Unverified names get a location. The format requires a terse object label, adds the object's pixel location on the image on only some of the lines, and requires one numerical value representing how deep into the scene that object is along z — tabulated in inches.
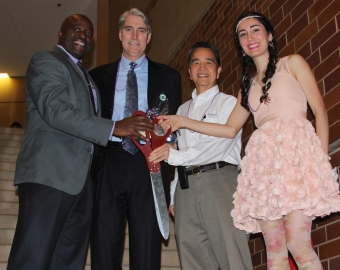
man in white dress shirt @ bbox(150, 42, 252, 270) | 106.1
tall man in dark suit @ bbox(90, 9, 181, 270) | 108.3
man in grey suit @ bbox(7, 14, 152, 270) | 92.4
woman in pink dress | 87.4
